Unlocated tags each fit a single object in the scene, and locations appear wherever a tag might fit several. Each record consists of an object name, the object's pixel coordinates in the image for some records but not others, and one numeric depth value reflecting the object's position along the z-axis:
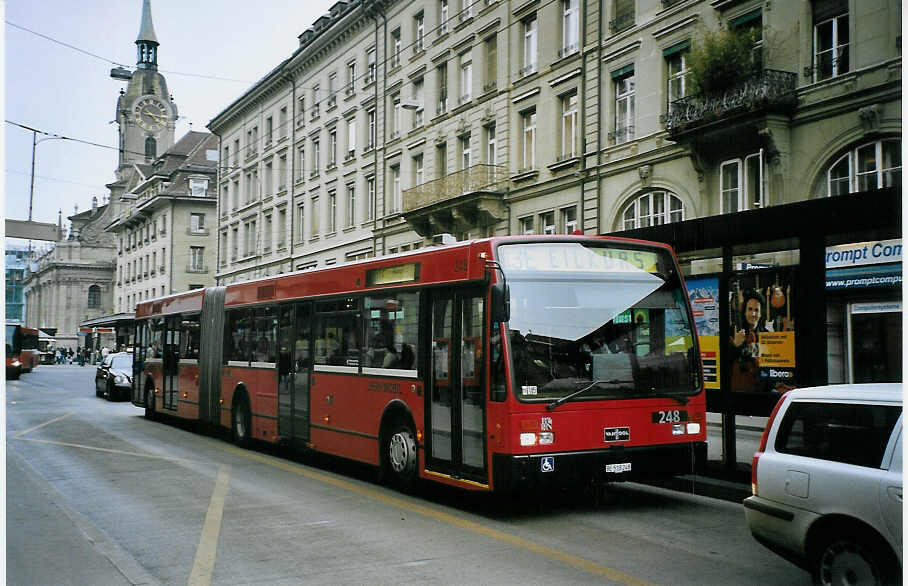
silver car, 5.25
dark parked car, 31.98
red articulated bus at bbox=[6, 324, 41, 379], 47.06
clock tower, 114.56
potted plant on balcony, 21.55
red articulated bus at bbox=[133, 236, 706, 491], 9.16
